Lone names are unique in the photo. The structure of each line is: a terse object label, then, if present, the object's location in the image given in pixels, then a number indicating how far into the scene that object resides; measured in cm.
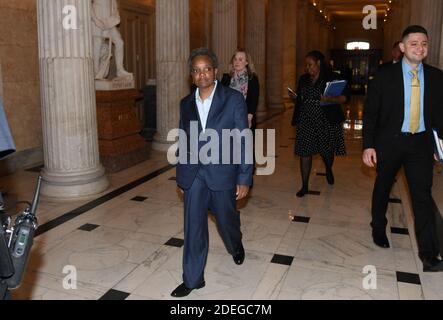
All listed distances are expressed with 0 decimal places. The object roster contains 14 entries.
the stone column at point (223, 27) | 1091
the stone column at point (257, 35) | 1411
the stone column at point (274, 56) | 1689
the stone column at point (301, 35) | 2192
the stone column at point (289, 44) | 1989
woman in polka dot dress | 537
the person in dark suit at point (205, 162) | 299
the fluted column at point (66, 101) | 535
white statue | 707
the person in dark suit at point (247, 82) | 500
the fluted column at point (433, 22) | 812
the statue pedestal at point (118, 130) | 707
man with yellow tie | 351
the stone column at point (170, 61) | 830
